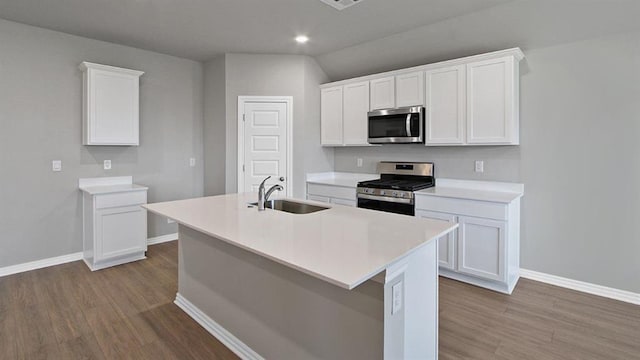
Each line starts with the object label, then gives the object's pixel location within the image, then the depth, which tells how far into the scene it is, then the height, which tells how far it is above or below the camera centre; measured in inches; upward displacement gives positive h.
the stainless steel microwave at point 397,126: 149.3 +24.7
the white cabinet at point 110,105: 148.5 +33.9
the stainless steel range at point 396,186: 143.8 -3.4
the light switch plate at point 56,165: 149.4 +6.1
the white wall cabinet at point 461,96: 126.1 +35.2
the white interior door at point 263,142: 182.1 +19.8
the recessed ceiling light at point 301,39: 155.4 +66.2
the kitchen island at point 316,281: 57.3 -21.9
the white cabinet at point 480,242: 118.7 -23.7
